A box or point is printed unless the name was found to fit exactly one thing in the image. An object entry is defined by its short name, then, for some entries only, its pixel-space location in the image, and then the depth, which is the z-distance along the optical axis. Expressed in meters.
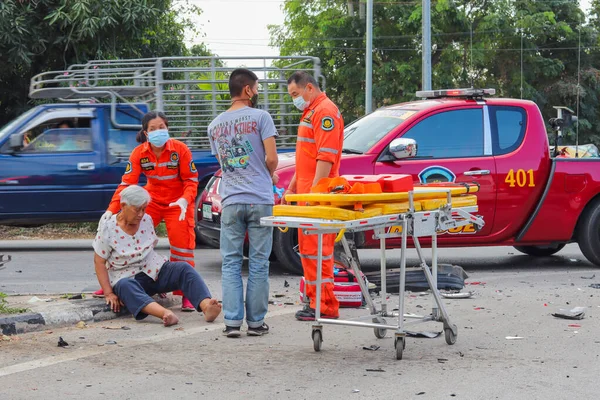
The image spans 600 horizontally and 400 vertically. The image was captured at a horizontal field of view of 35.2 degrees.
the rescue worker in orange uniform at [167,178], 7.80
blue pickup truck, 12.27
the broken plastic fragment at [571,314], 7.41
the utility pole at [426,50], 21.76
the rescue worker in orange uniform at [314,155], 7.07
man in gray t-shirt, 6.75
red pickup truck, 9.71
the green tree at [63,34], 18.41
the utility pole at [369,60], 25.77
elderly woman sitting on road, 7.20
